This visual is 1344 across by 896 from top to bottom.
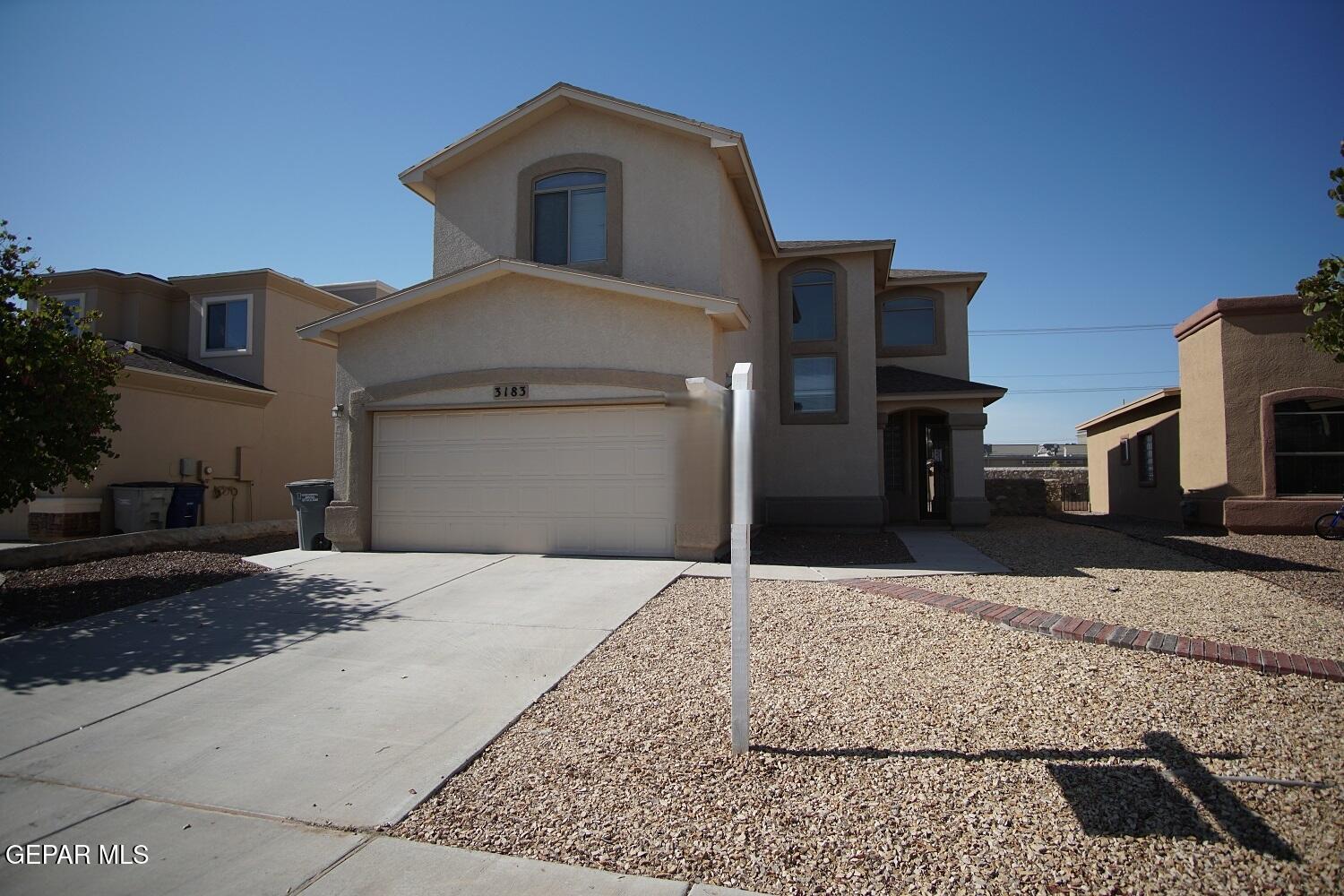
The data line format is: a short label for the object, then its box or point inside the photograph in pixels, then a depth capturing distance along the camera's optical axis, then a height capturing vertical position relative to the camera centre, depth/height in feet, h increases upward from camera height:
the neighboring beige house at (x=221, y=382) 50.29 +7.04
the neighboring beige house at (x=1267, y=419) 44.45 +3.55
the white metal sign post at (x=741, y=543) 13.12 -1.24
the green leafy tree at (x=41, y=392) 27.04 +3.12
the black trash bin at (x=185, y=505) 48.37 -2.05
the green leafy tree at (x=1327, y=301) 25.21 +6.18
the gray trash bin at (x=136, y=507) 46.57 -2.07
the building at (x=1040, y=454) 176.35 +6.02
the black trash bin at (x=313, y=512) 38.70 -1.94
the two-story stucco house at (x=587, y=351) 34.19 +6.52
